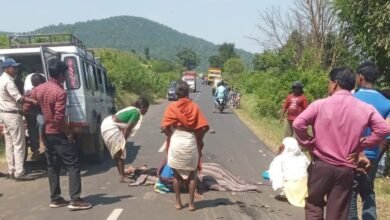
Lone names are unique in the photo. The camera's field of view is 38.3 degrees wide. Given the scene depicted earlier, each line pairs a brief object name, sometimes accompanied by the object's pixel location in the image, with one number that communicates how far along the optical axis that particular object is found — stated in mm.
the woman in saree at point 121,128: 9977
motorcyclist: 30516
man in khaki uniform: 9953
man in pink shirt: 5090
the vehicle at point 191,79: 66938
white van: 10953
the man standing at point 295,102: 12453
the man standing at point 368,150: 5685
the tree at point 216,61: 131125
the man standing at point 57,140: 7930
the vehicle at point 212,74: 88369
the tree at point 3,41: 22941
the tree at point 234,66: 89312
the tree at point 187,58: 150825
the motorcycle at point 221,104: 30766
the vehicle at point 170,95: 44519
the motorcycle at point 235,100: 35934
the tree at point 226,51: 130500
